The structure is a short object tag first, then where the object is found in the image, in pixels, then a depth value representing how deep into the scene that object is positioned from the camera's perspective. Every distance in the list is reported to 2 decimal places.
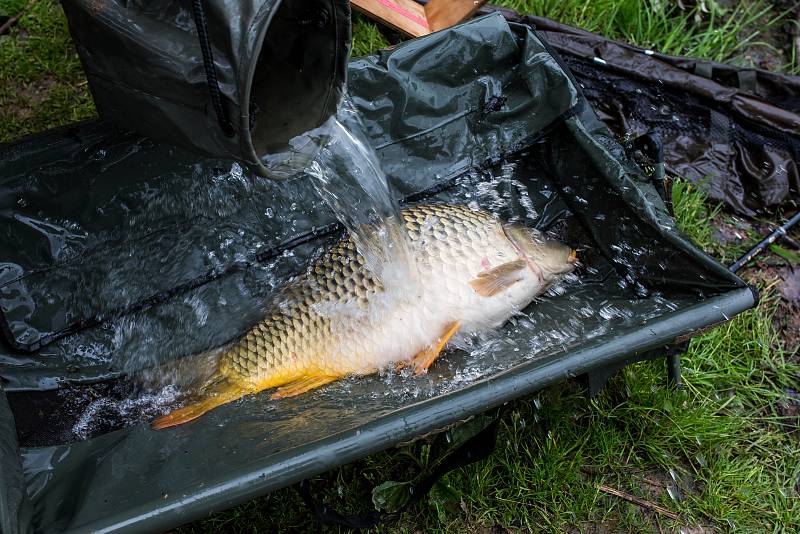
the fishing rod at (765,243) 2.48
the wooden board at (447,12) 2.76
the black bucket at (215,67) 1.29
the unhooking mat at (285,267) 1.58
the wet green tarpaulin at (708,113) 2.68
